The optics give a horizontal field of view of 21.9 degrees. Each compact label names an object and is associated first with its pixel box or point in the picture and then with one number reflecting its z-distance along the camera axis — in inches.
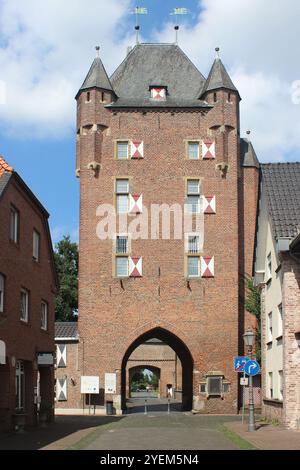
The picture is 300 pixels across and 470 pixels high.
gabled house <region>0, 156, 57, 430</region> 926.4
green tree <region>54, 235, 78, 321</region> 2615.7
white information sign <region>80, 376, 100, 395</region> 1588.3
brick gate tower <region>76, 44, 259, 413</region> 1636.3
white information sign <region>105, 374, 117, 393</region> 1615.4
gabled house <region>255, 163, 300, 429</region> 986.1
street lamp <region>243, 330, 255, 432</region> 961.5
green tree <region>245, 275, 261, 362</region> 1648.6
